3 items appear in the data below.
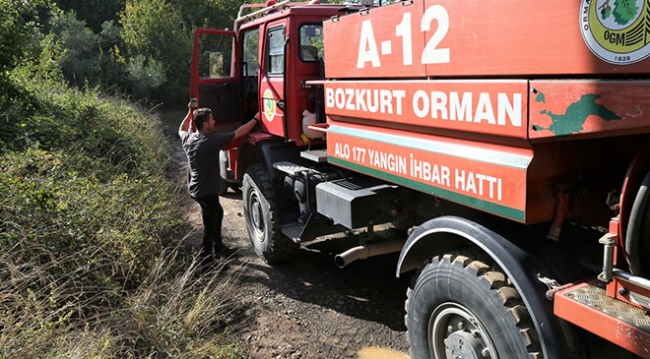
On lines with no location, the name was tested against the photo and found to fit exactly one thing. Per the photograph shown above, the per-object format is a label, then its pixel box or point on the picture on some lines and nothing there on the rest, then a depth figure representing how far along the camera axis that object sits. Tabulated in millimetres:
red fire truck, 2096
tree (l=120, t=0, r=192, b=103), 20219
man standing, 5312
